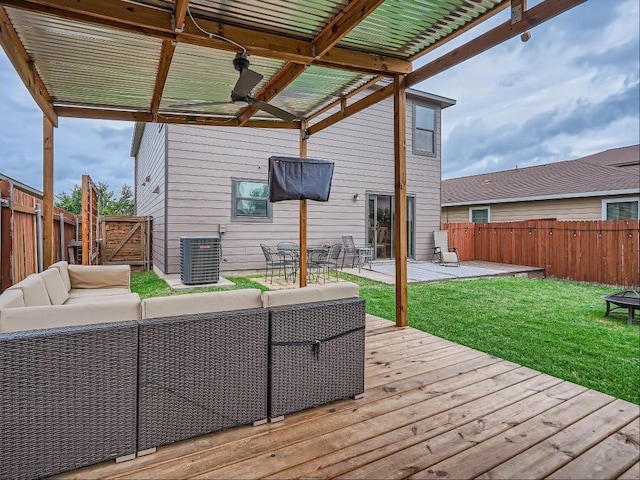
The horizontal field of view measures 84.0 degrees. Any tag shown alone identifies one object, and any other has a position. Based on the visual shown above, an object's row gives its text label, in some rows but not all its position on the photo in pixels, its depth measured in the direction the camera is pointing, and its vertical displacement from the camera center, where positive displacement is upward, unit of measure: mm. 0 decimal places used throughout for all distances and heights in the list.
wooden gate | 9234 +0
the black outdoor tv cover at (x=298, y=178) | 5246 +938
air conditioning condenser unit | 7184 -388
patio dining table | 8055 -269
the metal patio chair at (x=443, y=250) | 10781 -323
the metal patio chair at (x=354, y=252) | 9562 -334
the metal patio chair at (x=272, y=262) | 8047 -500
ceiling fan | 3375 +1559
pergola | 2947 +1949
